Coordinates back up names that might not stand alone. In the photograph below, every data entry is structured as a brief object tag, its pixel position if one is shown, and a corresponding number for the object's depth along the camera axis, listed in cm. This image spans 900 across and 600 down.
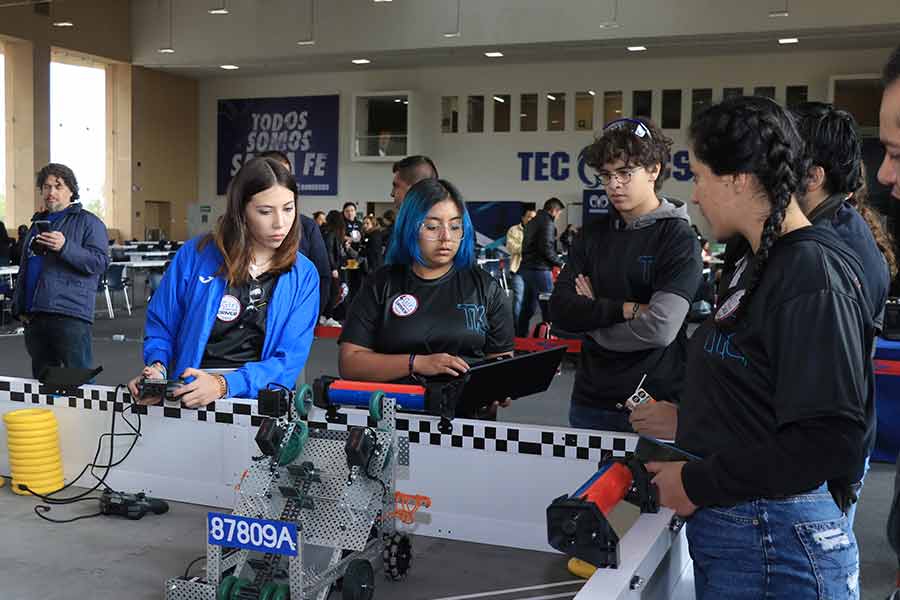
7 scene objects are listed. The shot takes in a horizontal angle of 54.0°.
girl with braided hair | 111
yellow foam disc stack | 320
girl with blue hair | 267
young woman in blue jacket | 272
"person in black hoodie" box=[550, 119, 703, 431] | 243
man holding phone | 420
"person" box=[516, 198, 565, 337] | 888
